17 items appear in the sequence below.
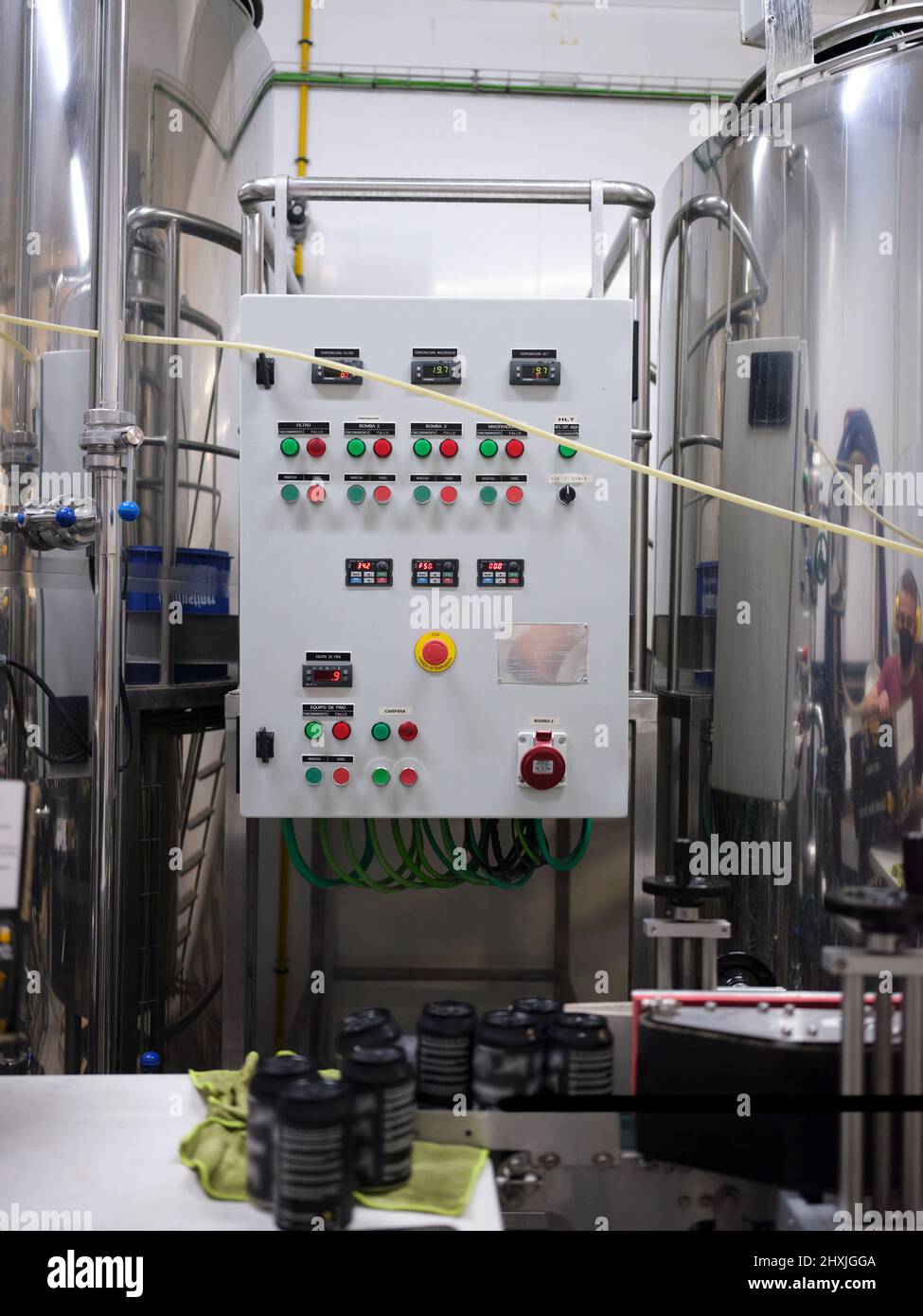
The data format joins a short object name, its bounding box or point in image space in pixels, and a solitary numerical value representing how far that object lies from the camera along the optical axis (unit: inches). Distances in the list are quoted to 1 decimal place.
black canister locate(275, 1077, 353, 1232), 30.1
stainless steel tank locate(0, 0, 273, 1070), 70.1
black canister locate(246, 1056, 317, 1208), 31.1
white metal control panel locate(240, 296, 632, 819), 71.8
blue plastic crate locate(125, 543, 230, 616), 79.3
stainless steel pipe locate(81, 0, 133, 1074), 65.1
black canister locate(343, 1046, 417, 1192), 31.3
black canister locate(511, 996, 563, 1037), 35.1
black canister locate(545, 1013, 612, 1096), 34.0
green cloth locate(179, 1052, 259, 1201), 33.4
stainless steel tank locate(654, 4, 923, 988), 69.7
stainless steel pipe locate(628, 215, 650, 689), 80.7
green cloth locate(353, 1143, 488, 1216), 31.6
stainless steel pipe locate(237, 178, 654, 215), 77.3
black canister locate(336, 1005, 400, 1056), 34.4
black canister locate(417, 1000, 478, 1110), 34.1
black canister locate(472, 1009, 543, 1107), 34.0
